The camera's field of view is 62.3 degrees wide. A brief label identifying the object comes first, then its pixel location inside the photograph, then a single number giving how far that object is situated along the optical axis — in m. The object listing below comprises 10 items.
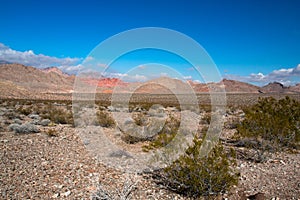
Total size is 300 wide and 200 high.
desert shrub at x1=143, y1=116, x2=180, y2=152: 6.29
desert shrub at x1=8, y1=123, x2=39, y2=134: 10.52
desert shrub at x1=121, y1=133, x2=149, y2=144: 10.07
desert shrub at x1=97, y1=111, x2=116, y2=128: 13.41
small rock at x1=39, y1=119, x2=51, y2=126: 12.89
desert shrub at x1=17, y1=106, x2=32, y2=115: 18.08
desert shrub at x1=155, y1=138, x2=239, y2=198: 5.14
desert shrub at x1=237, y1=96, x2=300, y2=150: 7.84
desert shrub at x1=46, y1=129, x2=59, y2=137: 10.26
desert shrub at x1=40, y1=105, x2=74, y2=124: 14.52
